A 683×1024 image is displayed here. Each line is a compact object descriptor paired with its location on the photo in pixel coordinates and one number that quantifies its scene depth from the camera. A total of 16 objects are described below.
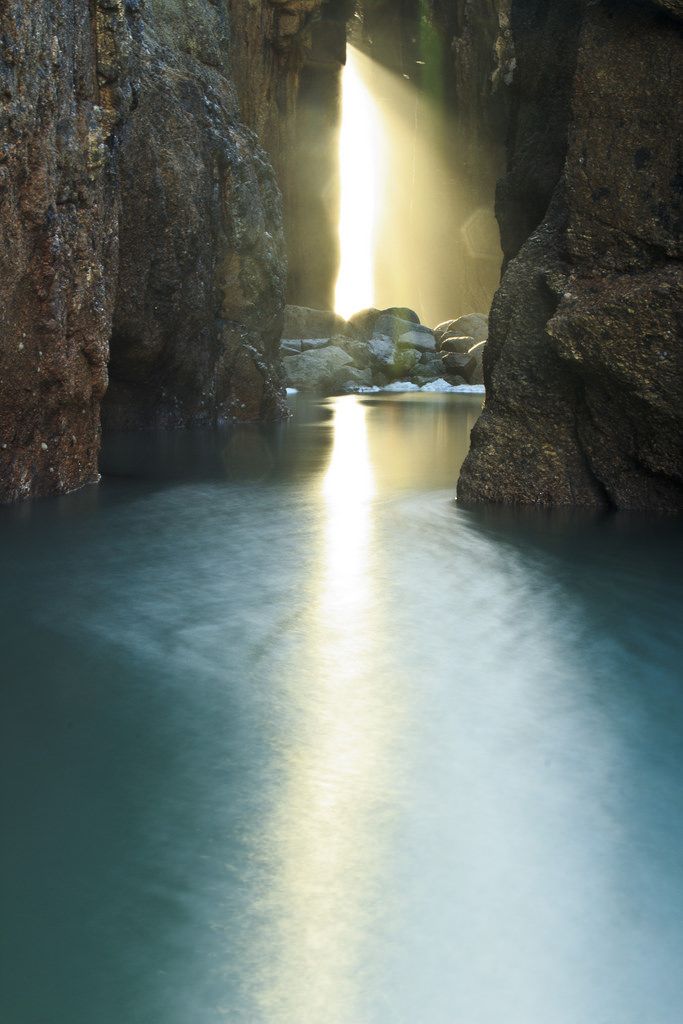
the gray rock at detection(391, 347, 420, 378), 28.84
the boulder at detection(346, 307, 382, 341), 31.72
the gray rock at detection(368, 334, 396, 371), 28.47
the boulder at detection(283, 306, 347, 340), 30.56
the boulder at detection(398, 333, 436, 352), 30.09
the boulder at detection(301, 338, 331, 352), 28.23
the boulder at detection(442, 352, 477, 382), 27.89
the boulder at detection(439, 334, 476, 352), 29.62
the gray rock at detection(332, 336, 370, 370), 28.44
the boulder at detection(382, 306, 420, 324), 32.59
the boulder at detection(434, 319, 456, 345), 33.55
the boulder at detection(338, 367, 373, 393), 25.78
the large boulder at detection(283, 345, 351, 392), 24.78
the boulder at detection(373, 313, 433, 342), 31.25
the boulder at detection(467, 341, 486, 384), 27.94
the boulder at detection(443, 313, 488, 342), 32.75
